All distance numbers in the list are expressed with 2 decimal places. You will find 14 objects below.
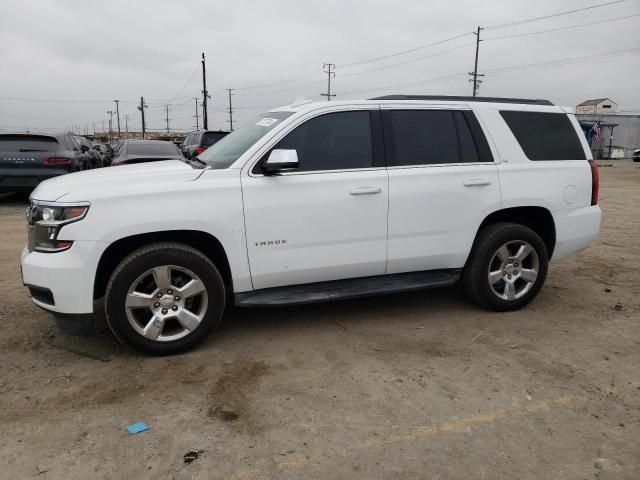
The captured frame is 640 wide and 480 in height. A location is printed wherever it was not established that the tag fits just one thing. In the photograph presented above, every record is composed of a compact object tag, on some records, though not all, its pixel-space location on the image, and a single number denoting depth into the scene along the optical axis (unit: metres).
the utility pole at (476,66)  49.22
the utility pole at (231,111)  86.77
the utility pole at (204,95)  39.84
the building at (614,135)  42.03
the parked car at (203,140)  13.74
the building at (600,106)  71.06
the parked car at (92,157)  12.73
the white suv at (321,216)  3.53
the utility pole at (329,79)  73.41
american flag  40.22
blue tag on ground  2.84
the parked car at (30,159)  9.91
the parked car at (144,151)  10.35
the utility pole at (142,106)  72.31
